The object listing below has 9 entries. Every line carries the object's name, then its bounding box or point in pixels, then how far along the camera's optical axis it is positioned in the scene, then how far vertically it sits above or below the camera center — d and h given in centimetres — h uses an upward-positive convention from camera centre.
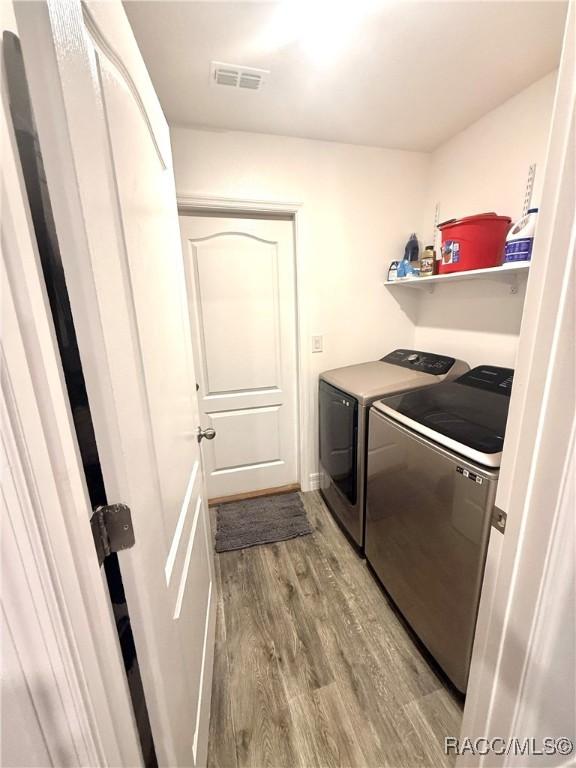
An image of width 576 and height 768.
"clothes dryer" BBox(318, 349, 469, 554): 167 -59
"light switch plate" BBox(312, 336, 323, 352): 219 -26
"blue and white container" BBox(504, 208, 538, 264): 129 +24
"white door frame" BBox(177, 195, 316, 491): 185 +17
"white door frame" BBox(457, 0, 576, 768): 55 -41
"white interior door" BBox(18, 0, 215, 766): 39 +2
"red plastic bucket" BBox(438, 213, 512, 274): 152 +29
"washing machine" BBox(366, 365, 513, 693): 98 -72
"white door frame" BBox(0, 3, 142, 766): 34 -26
